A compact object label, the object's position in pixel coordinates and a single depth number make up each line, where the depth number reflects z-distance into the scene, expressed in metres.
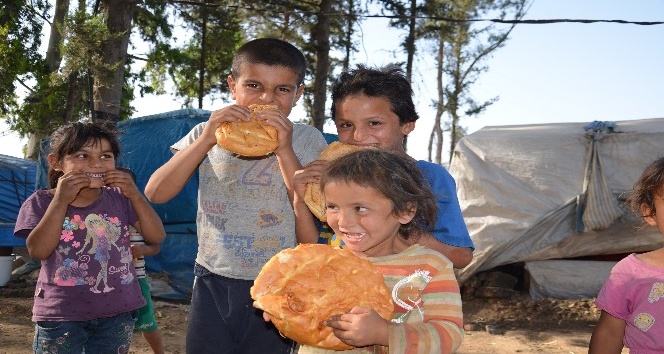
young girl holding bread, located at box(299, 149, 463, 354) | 1.80
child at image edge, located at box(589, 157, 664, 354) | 2.28
